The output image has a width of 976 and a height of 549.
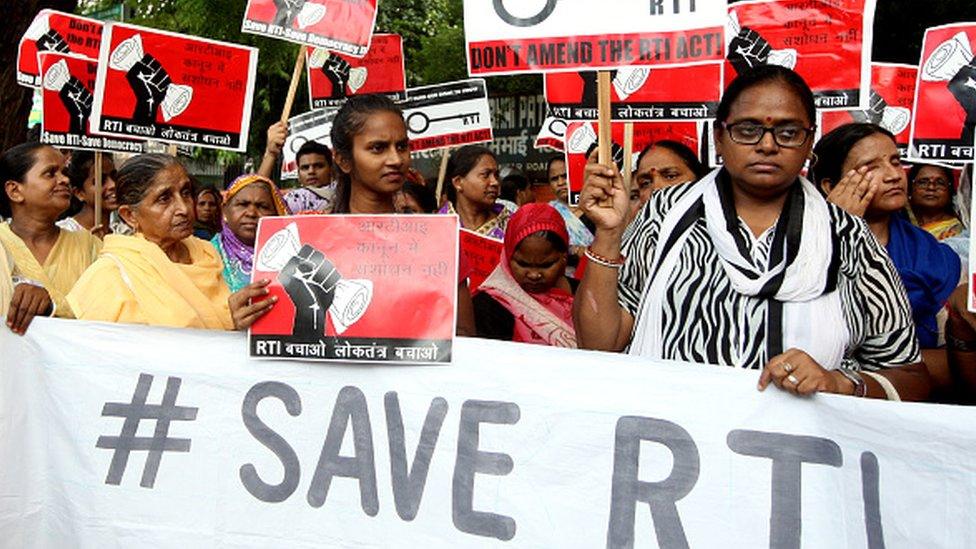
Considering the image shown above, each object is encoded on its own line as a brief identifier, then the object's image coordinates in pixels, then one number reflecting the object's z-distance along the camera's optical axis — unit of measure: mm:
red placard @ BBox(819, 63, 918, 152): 6027
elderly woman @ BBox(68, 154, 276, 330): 3414
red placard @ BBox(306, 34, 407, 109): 6816
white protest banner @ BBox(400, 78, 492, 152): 7008
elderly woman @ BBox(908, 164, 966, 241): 5688
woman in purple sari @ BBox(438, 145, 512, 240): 6168
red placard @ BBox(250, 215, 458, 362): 2922
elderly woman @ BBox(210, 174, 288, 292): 5258
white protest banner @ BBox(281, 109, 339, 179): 7184
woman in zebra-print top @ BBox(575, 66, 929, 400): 2623
